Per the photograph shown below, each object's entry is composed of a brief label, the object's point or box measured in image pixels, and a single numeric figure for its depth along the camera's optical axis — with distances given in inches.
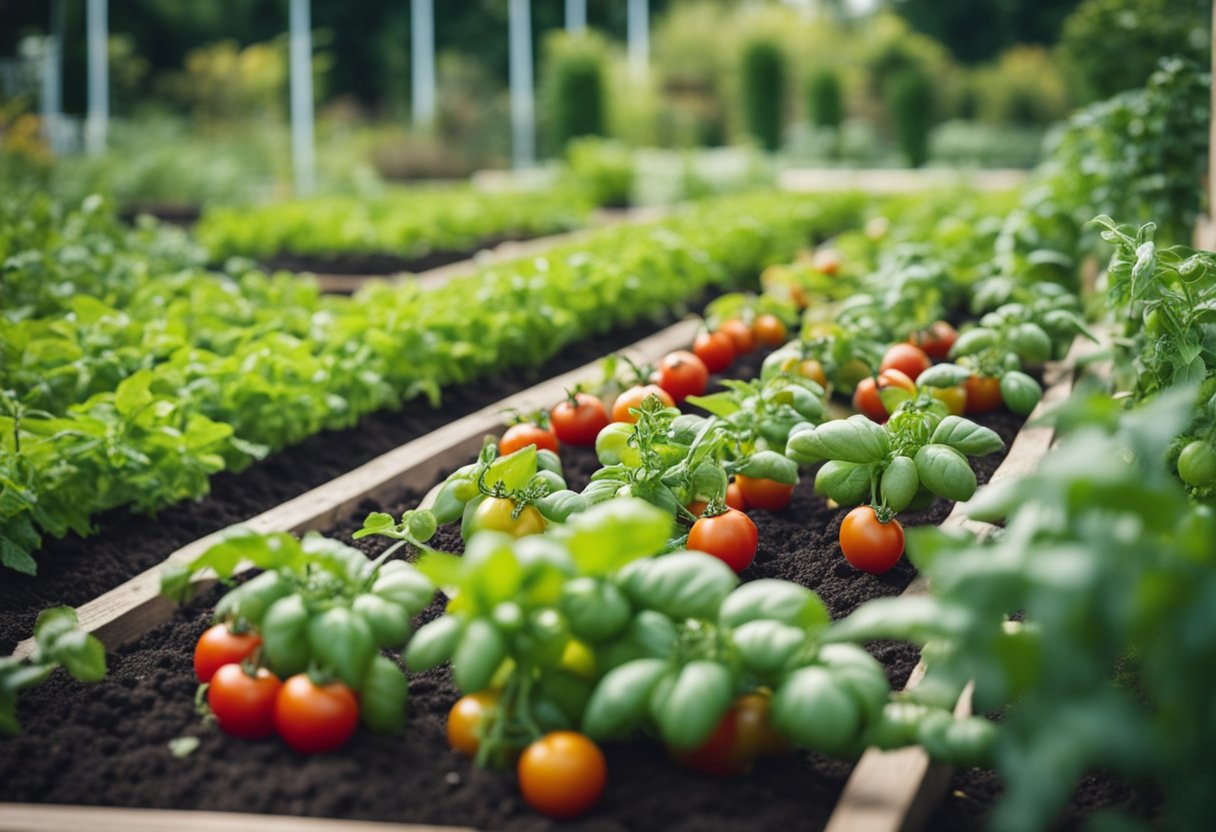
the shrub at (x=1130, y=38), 301.3
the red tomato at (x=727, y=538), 104.6
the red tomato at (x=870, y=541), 107.0
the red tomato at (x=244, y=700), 82.9
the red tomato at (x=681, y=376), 150.3
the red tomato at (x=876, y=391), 139.2
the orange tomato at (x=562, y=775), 73.2
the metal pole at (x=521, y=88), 887.1
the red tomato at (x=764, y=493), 125.4
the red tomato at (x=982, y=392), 149.3
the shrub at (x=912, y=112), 937.5
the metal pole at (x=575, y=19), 938.9
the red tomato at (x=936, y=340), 168.9
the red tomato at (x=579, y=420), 143.2
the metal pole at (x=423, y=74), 850.8
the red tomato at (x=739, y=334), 182.1
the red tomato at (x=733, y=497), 123.2
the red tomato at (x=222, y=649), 87.9
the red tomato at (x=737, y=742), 77.2
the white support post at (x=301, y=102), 682.3
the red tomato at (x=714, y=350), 172.1
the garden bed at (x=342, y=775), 75.5
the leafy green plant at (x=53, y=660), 80.7
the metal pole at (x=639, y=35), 1019.0
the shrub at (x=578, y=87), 795.4
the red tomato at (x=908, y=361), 152.4
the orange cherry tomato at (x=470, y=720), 78.7
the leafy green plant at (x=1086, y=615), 52.3
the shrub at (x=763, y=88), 959.0
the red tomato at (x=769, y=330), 191.6
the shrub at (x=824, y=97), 1019.3
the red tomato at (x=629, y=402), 133.6
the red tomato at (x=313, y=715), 79.7
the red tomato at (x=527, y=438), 132.3
